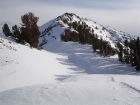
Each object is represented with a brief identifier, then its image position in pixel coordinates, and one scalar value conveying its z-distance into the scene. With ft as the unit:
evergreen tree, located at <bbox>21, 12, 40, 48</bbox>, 97.96
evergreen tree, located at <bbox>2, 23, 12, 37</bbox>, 110.63
